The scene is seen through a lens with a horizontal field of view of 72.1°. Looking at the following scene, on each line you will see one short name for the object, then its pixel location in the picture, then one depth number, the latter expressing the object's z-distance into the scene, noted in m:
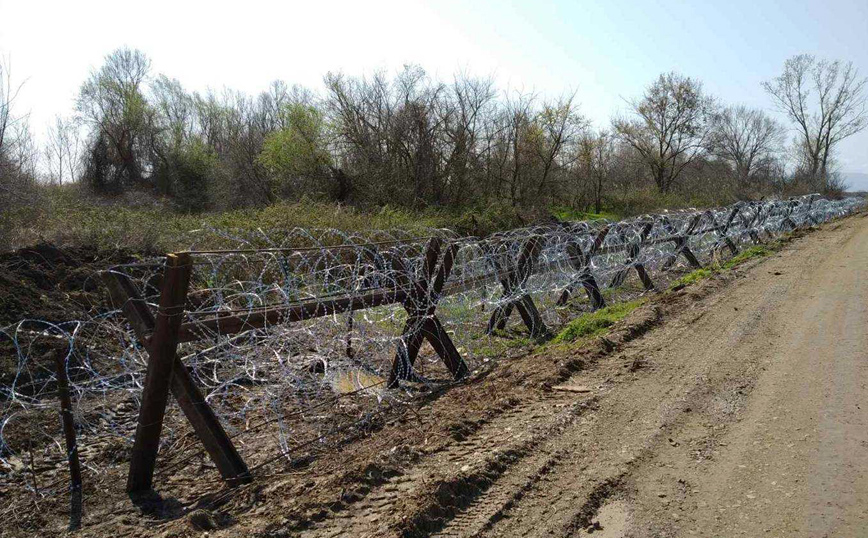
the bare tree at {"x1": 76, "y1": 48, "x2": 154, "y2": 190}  36.28
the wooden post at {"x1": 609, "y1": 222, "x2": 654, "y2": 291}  10.59
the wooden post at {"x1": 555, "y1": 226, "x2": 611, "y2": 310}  9.04
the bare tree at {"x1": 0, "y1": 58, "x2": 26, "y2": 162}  13.49
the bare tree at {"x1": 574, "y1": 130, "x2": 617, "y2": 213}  35.41
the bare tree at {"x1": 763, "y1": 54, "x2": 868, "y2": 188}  56.12
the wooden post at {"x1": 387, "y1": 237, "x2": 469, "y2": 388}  5.85
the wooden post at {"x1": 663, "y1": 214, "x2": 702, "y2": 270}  12.96
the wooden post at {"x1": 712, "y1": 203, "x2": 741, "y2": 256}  14.70
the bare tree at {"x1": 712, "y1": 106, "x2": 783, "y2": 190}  55.06
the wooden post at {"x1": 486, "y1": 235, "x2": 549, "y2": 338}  7.72
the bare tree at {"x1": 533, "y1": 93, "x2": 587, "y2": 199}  30.84
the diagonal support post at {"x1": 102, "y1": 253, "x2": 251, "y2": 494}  3.78
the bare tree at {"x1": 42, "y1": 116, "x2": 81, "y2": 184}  31.69
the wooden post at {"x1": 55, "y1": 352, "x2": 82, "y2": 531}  3.74
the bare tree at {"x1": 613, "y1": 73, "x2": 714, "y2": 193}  43.66
